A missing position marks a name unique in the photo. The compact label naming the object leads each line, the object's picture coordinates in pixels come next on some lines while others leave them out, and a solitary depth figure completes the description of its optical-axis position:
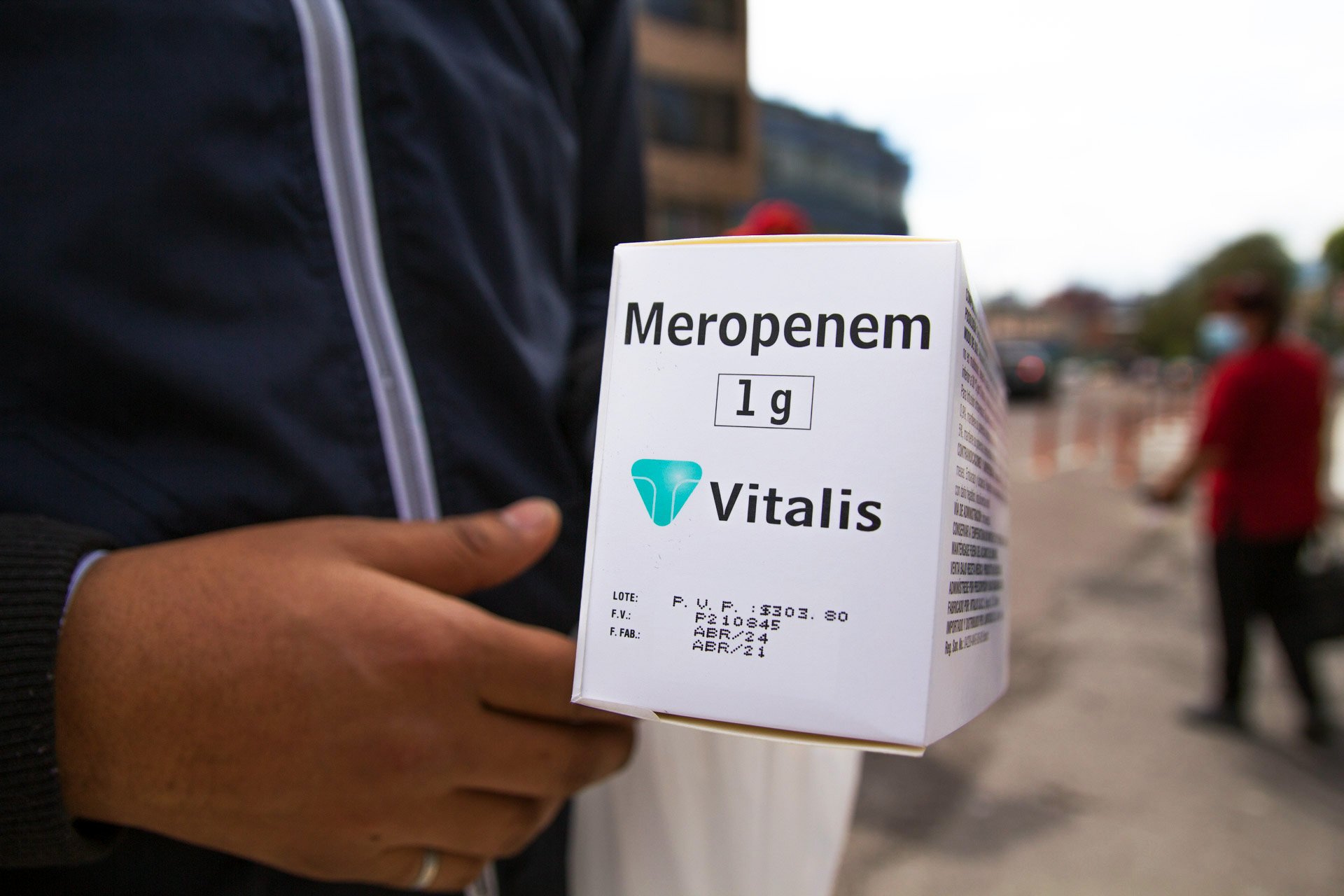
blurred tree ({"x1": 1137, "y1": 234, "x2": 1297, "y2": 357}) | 32.84
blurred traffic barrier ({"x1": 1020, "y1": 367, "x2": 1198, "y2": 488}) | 9.37
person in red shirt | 2.84
